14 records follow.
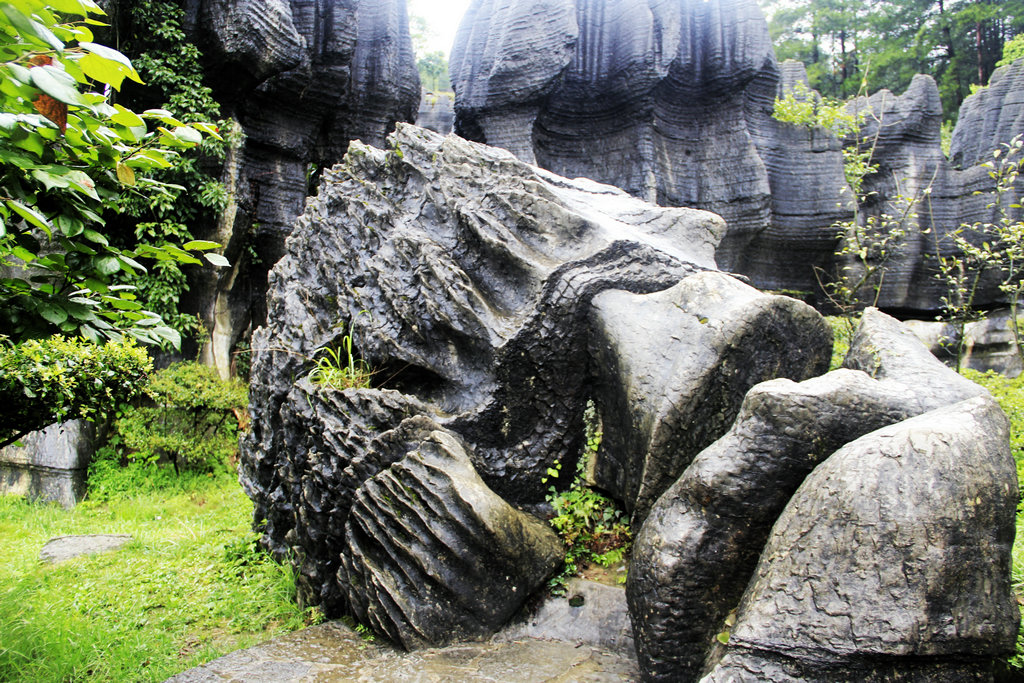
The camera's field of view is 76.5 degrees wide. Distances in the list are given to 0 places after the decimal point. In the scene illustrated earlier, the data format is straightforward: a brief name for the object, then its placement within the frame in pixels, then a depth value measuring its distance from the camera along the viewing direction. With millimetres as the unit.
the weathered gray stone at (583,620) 4035
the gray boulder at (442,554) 4148
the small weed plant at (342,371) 5371
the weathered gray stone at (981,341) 12406
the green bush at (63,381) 3590
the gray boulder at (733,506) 3262
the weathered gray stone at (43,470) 8945
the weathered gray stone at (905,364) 3533
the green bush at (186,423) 9422
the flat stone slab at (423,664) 3631
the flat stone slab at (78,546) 6596
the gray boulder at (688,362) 3994
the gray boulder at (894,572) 2611
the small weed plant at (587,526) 4534
